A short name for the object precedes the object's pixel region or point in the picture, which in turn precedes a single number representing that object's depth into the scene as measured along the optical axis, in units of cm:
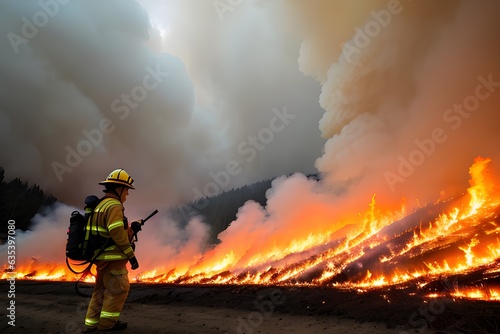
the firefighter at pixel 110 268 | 487
